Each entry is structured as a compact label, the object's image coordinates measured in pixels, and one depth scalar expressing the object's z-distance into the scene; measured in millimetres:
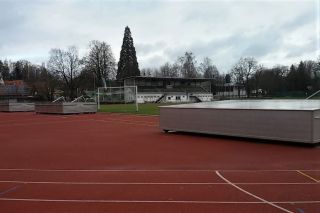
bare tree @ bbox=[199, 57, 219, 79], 85180
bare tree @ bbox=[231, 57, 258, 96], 73176
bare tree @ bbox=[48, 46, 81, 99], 56444
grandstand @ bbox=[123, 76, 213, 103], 64091
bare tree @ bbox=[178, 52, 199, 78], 80239
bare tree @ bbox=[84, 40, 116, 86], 58623
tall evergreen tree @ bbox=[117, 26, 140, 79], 66804
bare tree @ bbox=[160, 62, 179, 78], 82755
